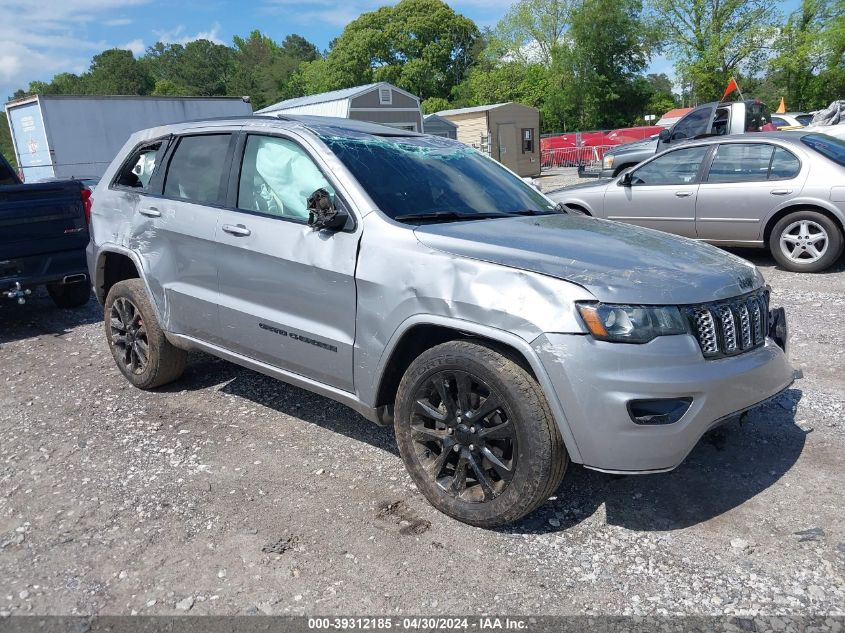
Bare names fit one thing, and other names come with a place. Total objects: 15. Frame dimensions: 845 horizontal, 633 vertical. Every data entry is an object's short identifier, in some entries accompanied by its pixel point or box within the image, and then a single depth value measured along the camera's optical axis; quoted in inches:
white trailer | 727.1
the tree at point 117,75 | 3868.1
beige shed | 1152.2
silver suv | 107.5
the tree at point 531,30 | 2423.7
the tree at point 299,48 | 4360.2
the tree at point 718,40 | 1802.4
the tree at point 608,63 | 2039.9
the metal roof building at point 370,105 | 1093.1
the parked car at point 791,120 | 680.4
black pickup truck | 254.1
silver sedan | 290.4
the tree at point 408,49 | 2536.9
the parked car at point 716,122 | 515.5
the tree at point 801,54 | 1678.2
